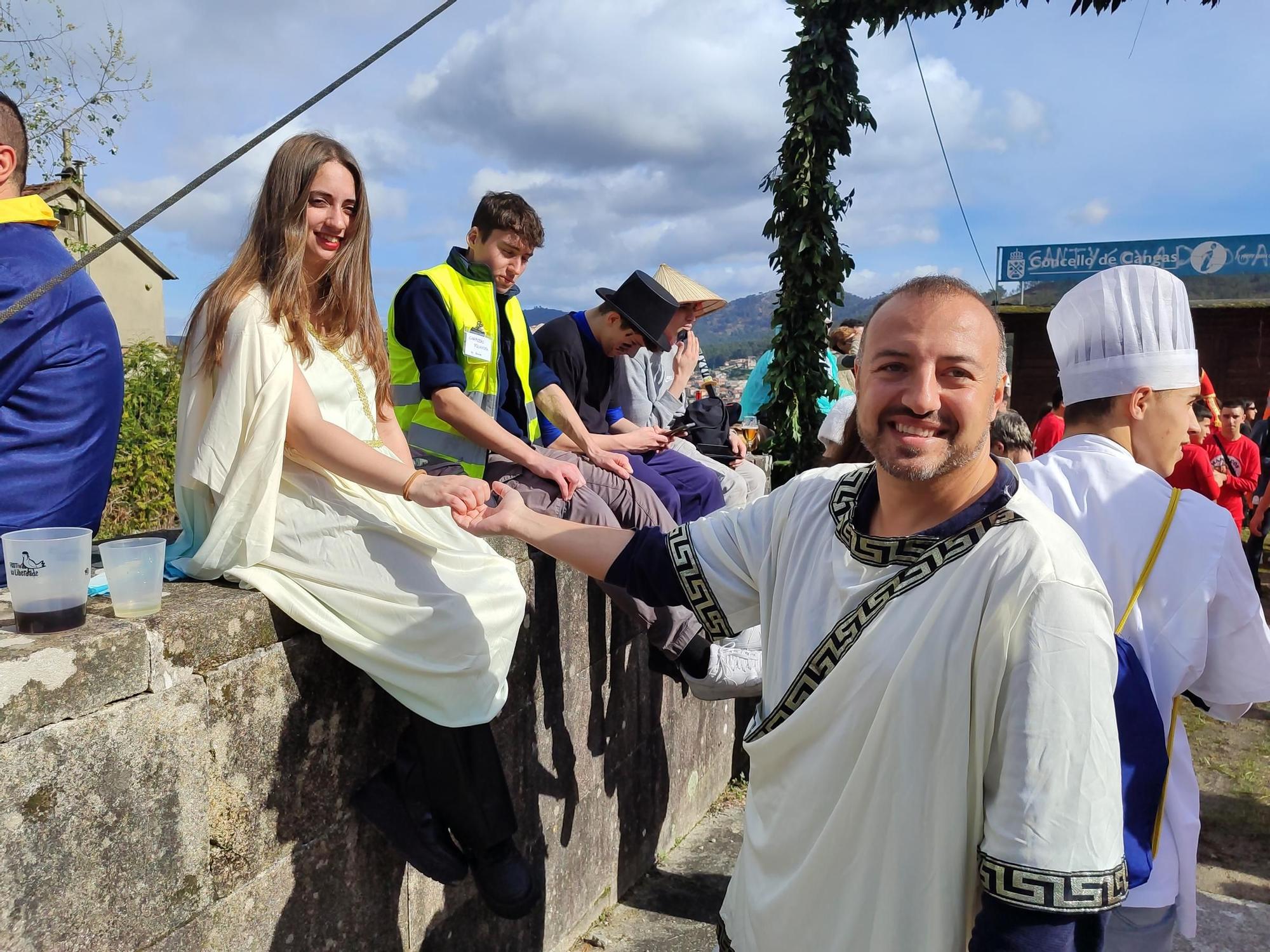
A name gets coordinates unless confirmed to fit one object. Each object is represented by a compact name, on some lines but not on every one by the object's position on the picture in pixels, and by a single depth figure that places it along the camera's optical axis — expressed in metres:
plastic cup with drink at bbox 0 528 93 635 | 1.66
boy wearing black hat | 4.03
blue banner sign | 22.05
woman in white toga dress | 2.11
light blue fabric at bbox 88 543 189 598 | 2.02
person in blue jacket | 2.31
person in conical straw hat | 4.77
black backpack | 5.20
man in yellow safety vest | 3.34
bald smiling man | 1.38
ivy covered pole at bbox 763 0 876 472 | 6.15
